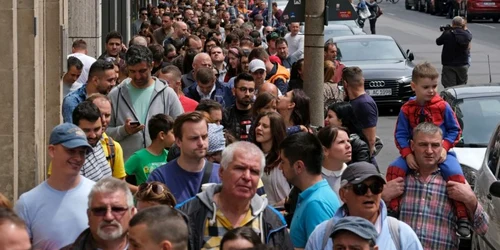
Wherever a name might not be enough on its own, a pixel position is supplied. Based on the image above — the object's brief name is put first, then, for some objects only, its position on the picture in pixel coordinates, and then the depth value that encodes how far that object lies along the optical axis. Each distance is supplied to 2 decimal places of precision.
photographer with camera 23.42
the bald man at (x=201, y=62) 14.11
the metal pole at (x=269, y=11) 32.53
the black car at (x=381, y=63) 23.58
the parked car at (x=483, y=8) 54.84
